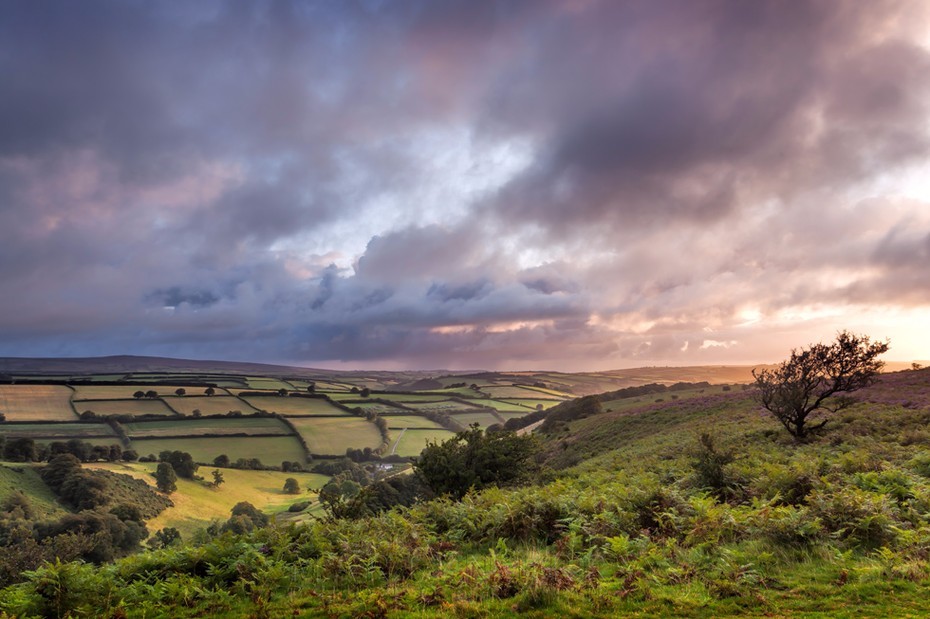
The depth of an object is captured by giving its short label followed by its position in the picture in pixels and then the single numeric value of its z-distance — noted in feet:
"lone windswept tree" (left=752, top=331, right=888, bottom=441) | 96.37
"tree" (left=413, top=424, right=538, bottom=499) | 100.42
